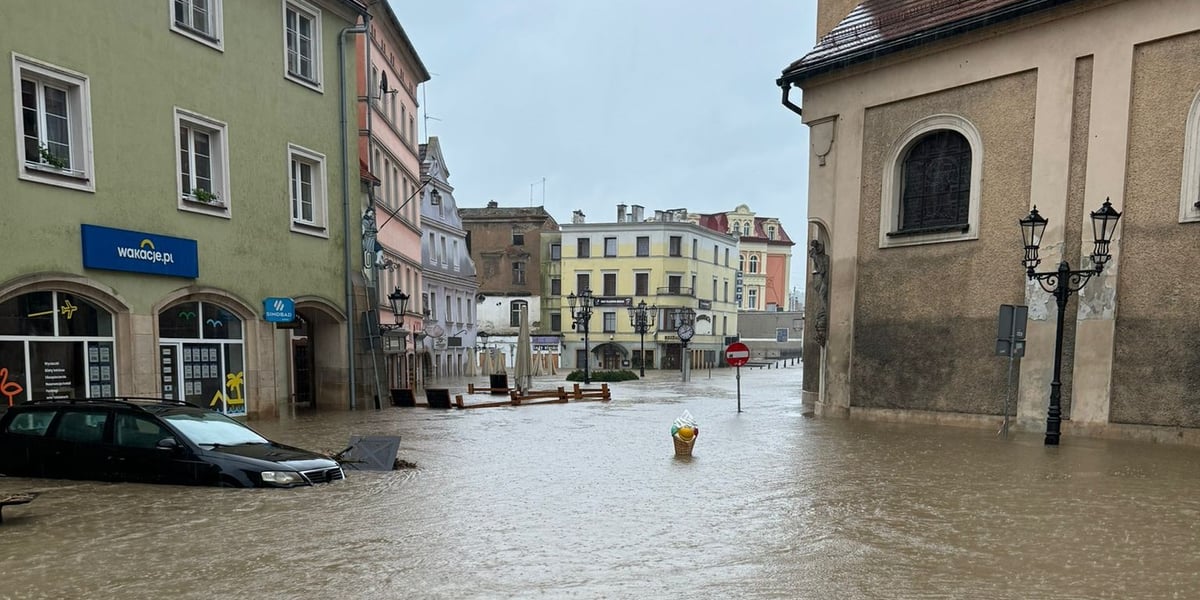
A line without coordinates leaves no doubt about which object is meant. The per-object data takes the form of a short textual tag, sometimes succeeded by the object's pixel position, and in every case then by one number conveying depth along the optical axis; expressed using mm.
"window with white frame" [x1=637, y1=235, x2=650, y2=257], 62188
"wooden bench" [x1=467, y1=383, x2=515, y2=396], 27425
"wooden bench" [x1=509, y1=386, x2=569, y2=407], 23672
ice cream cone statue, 12203
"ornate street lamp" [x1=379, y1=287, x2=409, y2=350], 23559
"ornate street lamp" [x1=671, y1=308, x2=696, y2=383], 40219
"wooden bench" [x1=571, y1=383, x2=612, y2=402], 25641
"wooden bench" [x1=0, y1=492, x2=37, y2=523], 7211
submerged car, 9078
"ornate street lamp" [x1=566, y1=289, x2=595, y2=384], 38122
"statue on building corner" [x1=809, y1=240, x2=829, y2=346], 18984
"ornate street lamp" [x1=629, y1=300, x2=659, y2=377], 60634
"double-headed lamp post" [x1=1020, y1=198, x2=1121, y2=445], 12727
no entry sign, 21703
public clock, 40125
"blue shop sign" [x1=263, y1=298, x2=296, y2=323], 17422
